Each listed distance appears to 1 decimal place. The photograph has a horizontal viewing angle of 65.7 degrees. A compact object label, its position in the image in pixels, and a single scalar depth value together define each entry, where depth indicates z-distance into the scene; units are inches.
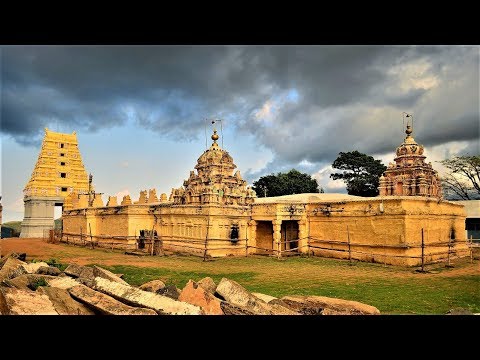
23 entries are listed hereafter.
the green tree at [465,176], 1618.1
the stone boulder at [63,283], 336.1
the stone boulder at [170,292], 327.9
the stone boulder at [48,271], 425.7
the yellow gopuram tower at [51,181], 1749.5
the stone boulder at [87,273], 399.8
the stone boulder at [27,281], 346.3
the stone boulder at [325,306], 302.5
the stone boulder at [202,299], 284.0
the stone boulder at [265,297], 345.8
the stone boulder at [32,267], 442.9
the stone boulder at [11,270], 392.2
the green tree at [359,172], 1988.2
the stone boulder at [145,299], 261.9
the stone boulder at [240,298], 291.5
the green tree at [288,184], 2175.2
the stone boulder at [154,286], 349.3
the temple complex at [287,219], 764.0
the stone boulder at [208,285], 346.3
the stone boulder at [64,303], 272.8
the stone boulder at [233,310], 278.7
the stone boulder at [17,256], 601.5
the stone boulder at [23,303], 254.9
